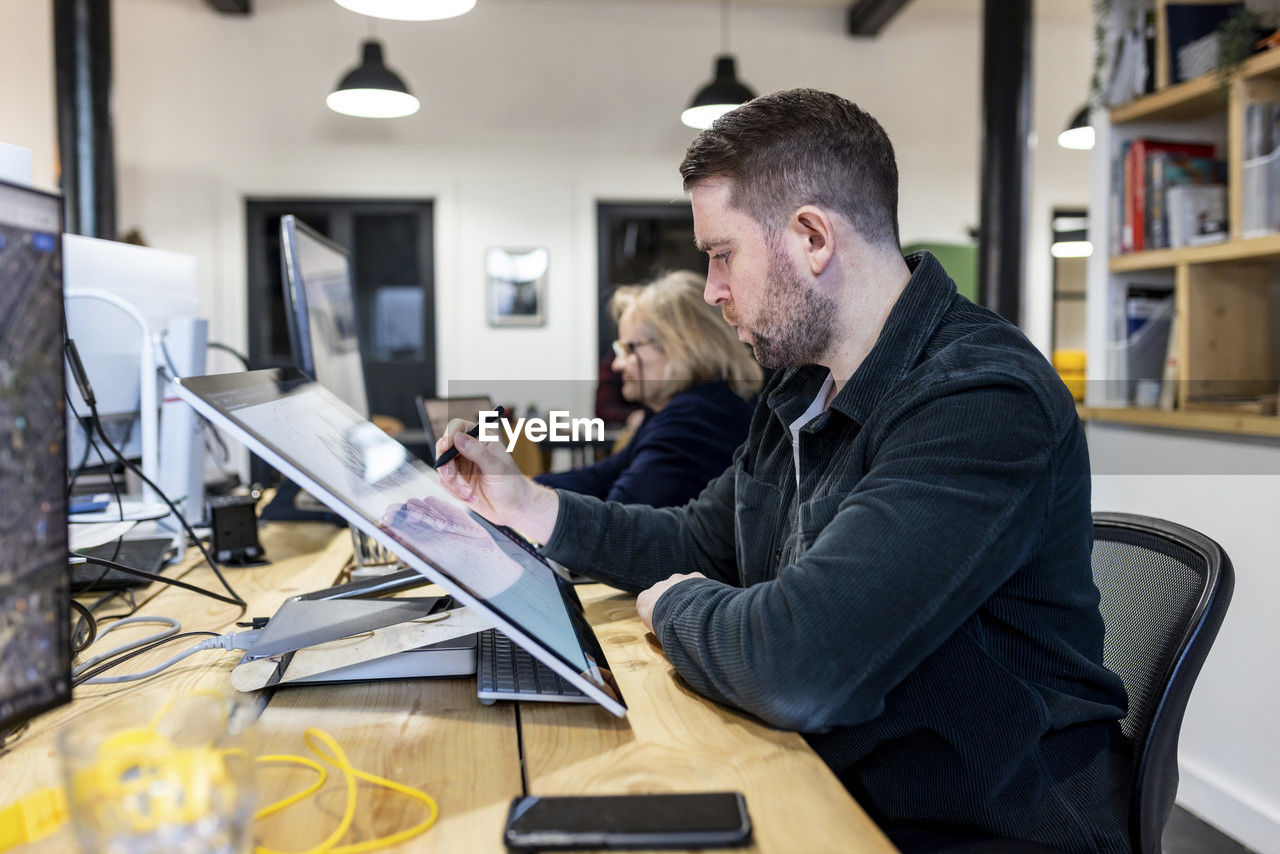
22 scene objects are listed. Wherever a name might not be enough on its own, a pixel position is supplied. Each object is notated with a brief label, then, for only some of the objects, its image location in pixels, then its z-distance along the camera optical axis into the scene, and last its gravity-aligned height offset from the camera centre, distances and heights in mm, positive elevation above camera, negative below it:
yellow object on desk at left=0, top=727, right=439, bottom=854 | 486 -211
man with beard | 755 -136
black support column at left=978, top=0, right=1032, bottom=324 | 4070 +998
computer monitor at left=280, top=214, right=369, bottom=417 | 1520 +121
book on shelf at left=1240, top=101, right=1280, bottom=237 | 1986 +434
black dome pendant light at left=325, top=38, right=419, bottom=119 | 4332 +1310
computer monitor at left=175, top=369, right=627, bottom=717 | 696 -115
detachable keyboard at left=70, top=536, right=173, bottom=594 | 1265 -262
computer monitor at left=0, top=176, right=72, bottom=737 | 524 -48
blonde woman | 1868 -33
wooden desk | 612 -287
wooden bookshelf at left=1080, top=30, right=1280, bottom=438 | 2045 +219
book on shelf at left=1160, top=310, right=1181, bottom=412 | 2252 -3
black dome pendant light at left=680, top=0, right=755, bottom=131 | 4609 +1380
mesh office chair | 898 -257
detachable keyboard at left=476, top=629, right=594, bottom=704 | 818 -268
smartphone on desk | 583 -281
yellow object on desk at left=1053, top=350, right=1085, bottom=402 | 4582 +66
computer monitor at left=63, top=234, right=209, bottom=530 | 1487 +41
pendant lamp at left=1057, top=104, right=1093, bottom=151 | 4715 +1225
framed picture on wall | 5672 +558
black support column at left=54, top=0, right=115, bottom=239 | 4297 +1241
